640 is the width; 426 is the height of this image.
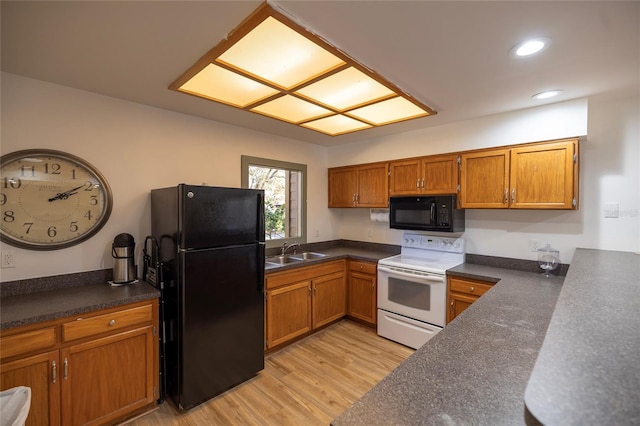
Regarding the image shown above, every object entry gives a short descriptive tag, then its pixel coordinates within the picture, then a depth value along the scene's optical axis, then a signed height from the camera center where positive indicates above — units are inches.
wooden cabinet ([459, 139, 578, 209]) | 92.4 +11.1
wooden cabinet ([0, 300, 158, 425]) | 61.7 -40.1
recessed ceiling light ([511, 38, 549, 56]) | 58.3 +35.5
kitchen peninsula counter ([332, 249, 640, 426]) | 18.9 -24.2
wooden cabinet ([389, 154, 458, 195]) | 117.5 +14.5
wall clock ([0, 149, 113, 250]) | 74.0 +2.2
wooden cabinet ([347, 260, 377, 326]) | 131.6 -42.1
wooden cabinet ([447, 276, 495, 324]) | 100.3 -32.2
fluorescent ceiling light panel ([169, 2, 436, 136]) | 57.5 +35.9
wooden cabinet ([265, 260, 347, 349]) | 110.0 -41.8
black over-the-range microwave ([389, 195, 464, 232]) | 115.1 -3.0
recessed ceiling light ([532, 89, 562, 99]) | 84.6 +35.9
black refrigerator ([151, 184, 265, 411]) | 79.9 -24.8
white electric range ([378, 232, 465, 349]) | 109.8 -35.0
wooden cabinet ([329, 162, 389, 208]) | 140.0 +11.7
